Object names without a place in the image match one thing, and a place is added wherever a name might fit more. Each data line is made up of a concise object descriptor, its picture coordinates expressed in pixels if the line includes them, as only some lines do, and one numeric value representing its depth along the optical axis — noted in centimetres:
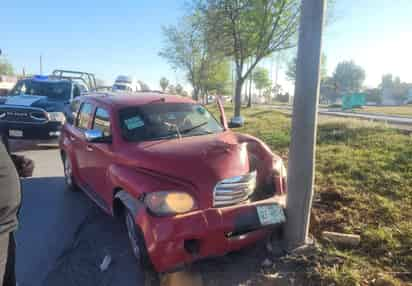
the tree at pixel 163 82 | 7286
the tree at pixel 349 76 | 8494
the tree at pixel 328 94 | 7556
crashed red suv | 261
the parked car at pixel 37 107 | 874
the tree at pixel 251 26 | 1292
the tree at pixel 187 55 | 2884
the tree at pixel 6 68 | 7271
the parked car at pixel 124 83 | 2625
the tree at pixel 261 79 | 4892
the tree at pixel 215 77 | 3209
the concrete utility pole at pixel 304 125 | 287
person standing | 171
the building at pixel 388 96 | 7341
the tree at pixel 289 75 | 4444
